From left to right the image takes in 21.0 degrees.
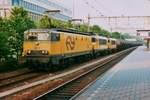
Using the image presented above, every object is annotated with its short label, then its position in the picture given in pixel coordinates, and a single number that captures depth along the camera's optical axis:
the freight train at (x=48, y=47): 25.97
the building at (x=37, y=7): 89.03
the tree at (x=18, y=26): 28.35
